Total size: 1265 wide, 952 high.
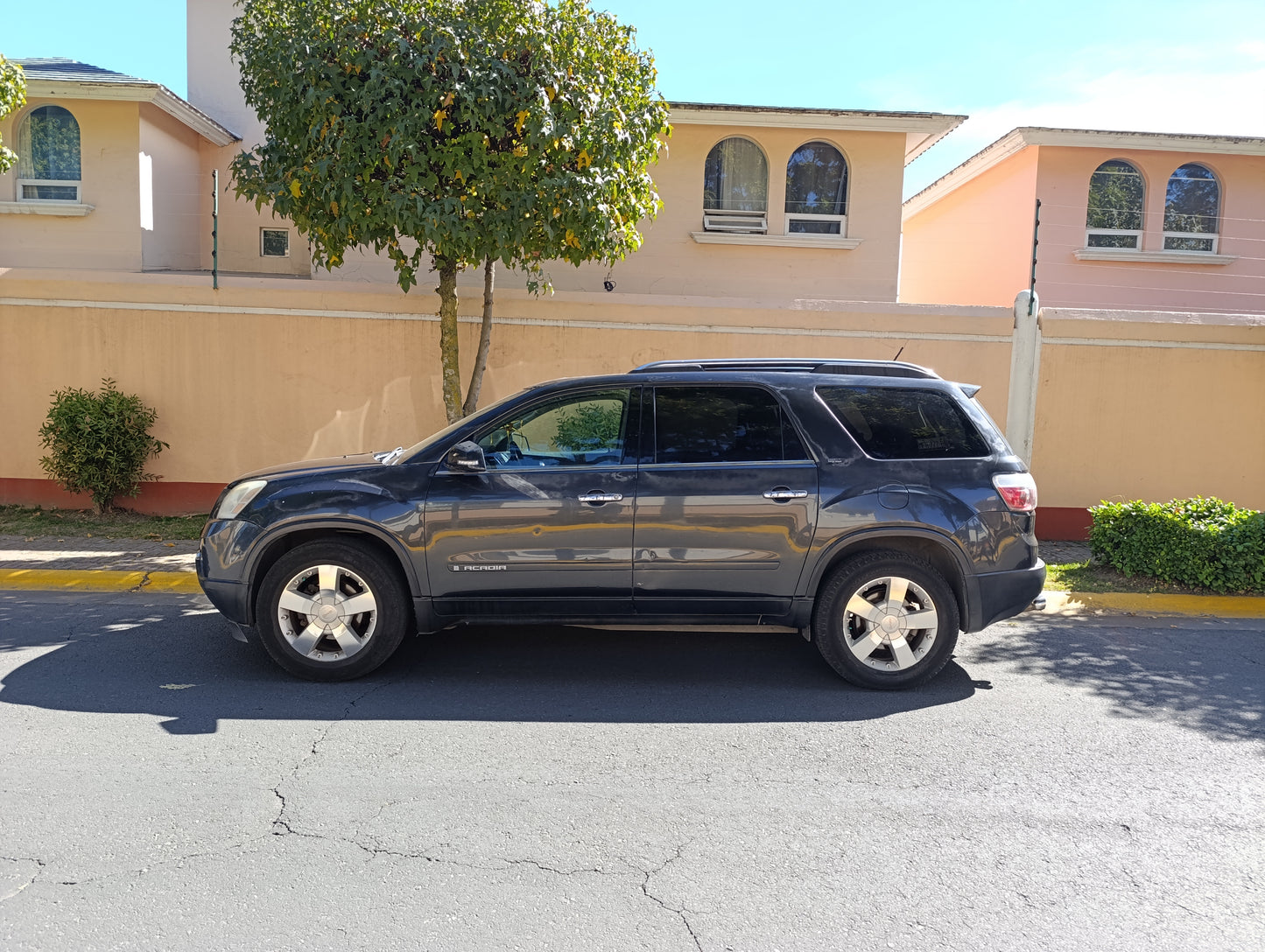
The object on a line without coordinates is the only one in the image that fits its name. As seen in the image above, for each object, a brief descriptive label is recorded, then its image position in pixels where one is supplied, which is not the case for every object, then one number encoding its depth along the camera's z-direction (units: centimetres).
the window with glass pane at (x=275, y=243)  1572
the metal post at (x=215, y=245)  990
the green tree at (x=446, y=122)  793
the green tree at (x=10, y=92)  1014
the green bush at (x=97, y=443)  970
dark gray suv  556
